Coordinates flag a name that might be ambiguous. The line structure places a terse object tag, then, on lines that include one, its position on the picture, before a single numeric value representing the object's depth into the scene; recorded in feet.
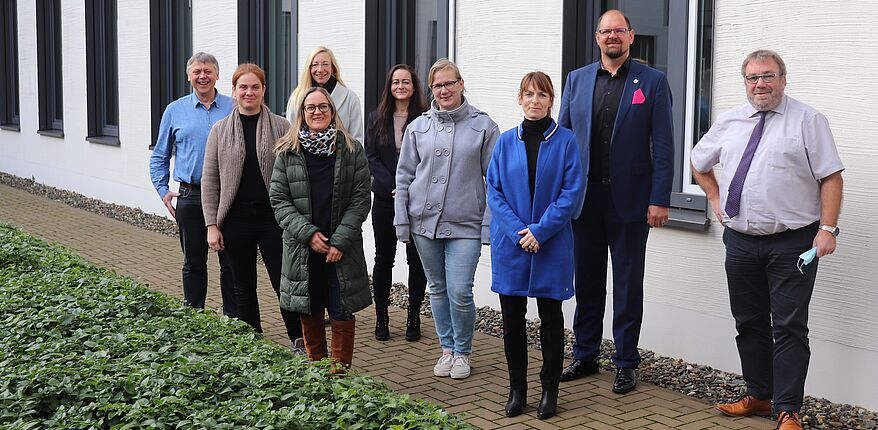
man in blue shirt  24.95
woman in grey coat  22.07
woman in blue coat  19.51
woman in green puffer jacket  20.84
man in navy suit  21.16
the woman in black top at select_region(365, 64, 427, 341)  25.05
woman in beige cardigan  22.59
